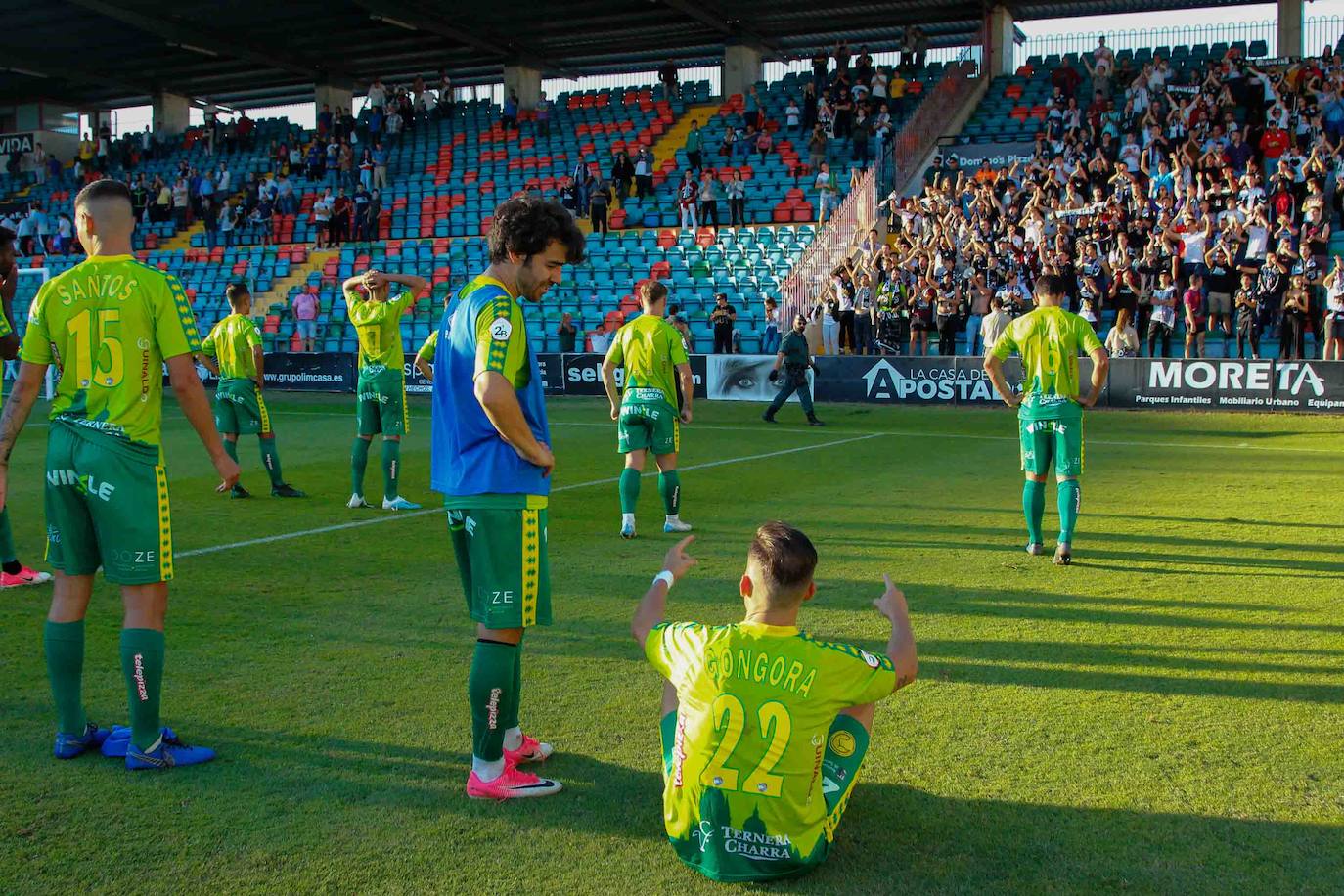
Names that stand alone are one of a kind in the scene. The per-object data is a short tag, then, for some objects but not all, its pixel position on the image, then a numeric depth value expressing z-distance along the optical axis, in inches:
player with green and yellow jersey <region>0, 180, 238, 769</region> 171.8
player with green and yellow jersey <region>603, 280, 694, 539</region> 372.2
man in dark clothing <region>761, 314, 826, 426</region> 768.3
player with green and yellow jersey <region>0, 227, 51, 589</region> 259.3
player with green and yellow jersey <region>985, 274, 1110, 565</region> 323.0
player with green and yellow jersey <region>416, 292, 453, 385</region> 344.5
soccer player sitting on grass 136.4
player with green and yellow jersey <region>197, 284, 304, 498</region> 461.7
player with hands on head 422.0
